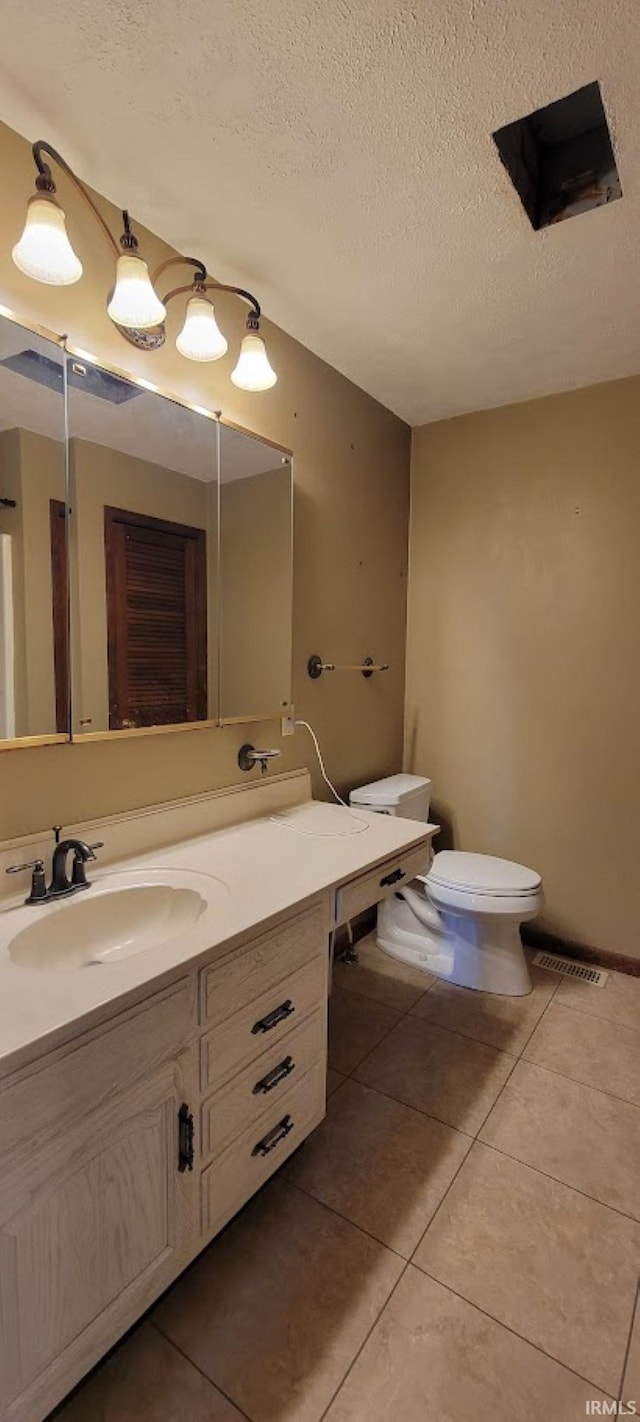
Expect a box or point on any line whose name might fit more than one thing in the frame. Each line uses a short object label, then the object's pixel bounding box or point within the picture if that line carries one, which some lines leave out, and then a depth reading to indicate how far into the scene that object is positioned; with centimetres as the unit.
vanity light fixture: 102
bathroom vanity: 75
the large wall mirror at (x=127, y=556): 116
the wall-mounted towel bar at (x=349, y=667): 204
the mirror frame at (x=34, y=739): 109
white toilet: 198
